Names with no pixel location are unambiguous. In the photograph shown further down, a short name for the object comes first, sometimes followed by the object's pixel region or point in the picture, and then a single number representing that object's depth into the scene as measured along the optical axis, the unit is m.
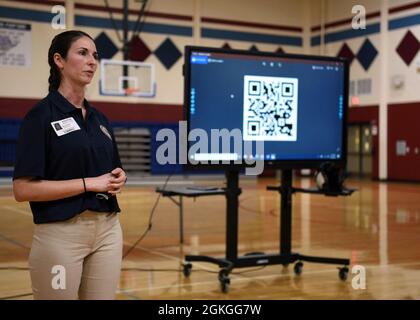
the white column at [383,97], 19.75
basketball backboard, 18.08
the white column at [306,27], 22.61
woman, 2.57
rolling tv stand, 5.29
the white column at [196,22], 20.70
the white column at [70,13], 18.48
